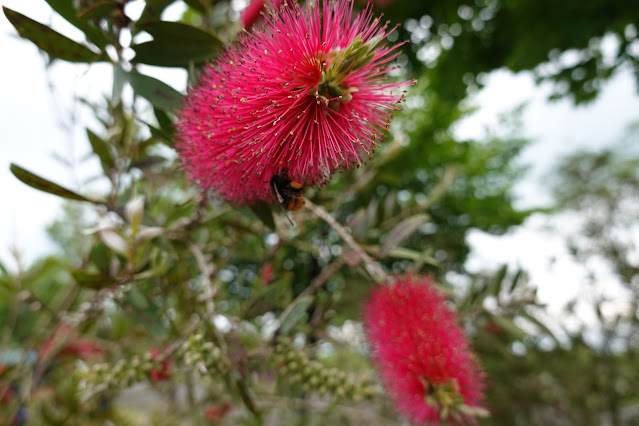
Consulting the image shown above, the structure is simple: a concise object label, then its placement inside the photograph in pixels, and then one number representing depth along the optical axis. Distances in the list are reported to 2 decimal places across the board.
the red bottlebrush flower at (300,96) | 0.12
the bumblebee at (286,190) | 0.13
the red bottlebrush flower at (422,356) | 0.17
